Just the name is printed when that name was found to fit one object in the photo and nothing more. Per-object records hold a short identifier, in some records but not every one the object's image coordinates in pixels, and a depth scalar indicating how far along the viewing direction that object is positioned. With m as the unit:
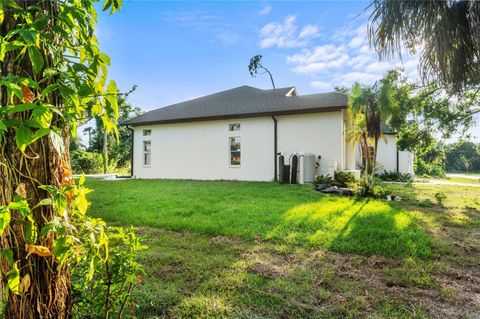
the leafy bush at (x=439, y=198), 7.35
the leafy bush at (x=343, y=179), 9.52
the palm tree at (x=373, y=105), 8.50
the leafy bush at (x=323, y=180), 9.61
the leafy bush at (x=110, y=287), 1.39
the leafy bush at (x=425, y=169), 22.28
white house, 10.71
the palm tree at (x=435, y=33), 4.05
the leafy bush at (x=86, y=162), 19.98
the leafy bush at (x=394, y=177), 15.34
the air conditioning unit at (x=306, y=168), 10.56
